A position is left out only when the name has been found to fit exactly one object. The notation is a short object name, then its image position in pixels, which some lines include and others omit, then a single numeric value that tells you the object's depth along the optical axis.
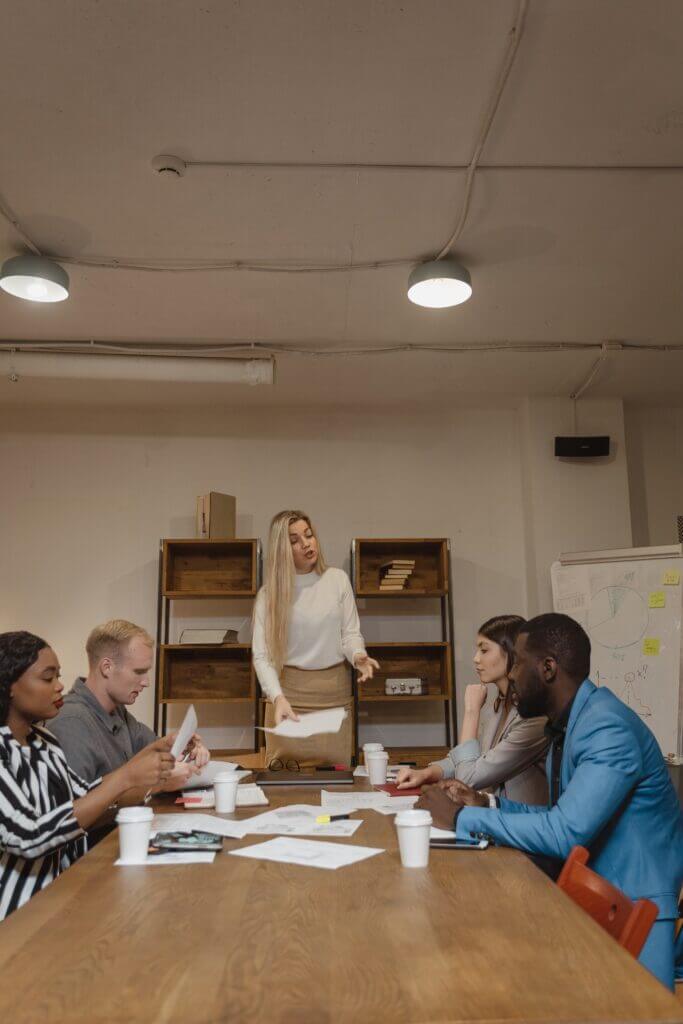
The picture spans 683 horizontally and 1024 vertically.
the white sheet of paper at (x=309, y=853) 1.65
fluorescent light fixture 4.39
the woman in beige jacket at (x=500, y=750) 2.38
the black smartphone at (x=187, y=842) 1.74
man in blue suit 1.70
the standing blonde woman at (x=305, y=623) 3.69
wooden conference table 0.98
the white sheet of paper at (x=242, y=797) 2.30
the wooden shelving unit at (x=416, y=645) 4.96
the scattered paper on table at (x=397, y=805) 2.14
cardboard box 5.03
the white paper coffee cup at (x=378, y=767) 2.52
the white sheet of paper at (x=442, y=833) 1.82
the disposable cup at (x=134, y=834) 1.65
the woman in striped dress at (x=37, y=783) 1.71
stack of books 5.06
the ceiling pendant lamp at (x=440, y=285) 3.43
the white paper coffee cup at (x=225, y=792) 2.18
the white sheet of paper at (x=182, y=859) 1.65
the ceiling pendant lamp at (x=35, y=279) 3.35
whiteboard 4.31
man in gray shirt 2.44
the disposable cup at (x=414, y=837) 1.57
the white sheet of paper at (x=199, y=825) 1.94
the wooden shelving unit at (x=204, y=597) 4.99
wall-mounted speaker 5.14
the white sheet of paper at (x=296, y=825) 1.91
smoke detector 2.85
